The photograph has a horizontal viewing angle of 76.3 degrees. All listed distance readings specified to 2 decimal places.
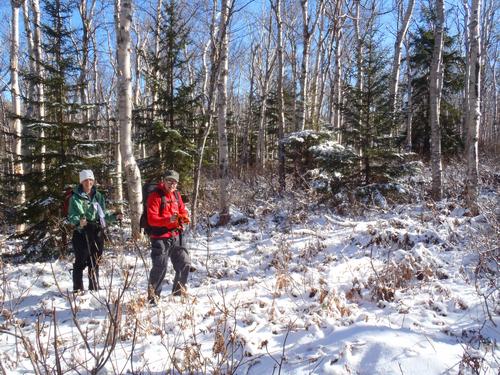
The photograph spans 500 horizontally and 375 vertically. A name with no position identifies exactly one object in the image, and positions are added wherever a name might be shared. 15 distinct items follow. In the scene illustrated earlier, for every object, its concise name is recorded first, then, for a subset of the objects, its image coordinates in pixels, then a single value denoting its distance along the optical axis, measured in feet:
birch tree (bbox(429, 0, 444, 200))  24.48
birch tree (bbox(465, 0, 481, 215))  21.79
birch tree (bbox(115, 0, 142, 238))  20.42
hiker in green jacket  14.57
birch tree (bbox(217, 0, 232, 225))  25.96
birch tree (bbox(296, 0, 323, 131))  30.53
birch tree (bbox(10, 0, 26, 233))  32.13
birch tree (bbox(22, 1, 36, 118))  33.96
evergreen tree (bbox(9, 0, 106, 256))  21.35
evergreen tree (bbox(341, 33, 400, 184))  24.62
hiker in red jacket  13.83
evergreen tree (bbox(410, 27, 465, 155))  49.16
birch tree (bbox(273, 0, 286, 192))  32.89
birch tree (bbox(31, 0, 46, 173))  31.86
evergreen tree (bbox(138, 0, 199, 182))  30.12
